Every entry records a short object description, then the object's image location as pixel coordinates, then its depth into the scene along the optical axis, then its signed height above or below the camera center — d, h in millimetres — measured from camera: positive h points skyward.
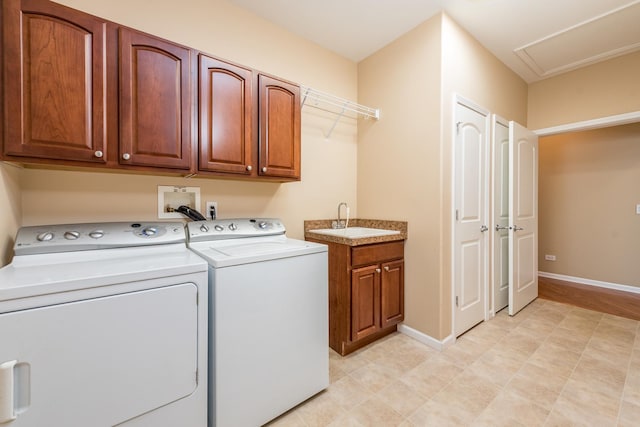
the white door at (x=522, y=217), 2705 -57
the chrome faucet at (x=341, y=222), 2658 -106
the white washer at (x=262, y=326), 1263 -602
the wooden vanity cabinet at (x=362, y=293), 2010 -649
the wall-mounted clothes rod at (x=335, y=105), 2417 +1038
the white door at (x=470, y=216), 2264 -45
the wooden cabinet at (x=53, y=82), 1105 +581
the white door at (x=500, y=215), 2736 -40
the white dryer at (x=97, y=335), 881 -459
